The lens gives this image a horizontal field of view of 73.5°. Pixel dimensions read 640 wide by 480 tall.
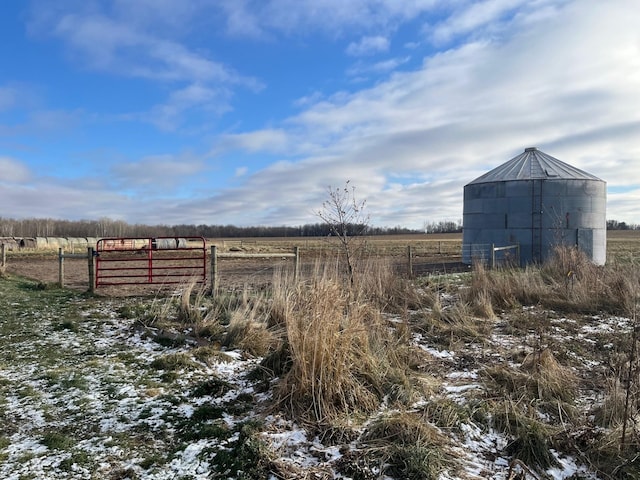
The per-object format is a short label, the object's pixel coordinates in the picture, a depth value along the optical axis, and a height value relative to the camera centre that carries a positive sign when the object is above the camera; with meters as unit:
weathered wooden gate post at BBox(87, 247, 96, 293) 10.19 -0.87
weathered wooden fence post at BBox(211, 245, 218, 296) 9.59 -0.71
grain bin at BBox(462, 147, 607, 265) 17.78 +1.34
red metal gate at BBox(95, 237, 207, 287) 14.65 -1.34
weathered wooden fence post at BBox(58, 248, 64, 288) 11.33 -0.94
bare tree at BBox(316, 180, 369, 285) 7.57 +0.10
